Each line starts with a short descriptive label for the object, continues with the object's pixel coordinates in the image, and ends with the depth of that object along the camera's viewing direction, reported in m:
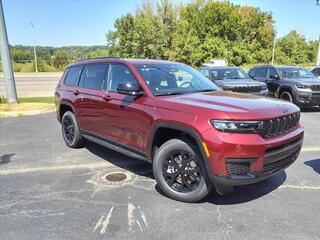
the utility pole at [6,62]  11.75
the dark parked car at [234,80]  10.79
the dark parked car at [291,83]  11.11
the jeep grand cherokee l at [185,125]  3.47
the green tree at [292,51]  59.84
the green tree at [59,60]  55.38
